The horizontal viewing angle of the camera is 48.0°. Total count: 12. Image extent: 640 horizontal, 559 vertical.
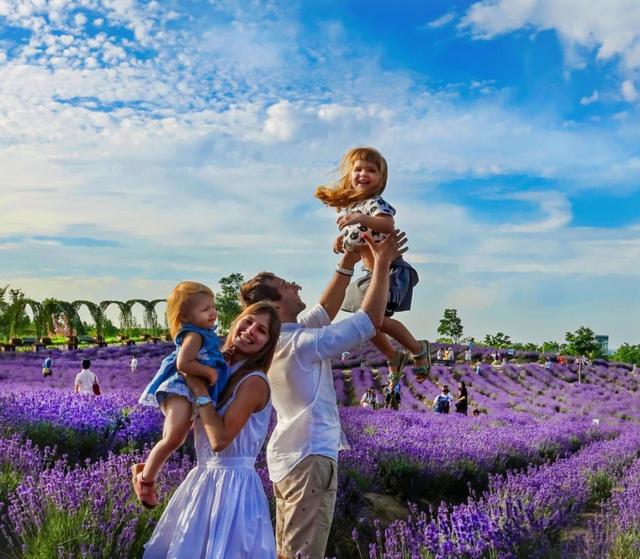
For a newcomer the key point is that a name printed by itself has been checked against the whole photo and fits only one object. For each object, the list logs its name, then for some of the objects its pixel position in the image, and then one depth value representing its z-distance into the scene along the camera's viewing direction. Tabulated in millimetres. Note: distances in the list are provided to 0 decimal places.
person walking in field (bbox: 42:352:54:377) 19469
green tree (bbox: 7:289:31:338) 38719
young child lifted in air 3068
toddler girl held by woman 2449
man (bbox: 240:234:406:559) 2955
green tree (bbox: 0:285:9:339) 40125
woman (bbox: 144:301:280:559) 2529
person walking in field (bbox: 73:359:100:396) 11445
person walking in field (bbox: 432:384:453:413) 16547
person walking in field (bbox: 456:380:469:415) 17516
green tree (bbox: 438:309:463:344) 46750
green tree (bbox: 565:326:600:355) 33562
